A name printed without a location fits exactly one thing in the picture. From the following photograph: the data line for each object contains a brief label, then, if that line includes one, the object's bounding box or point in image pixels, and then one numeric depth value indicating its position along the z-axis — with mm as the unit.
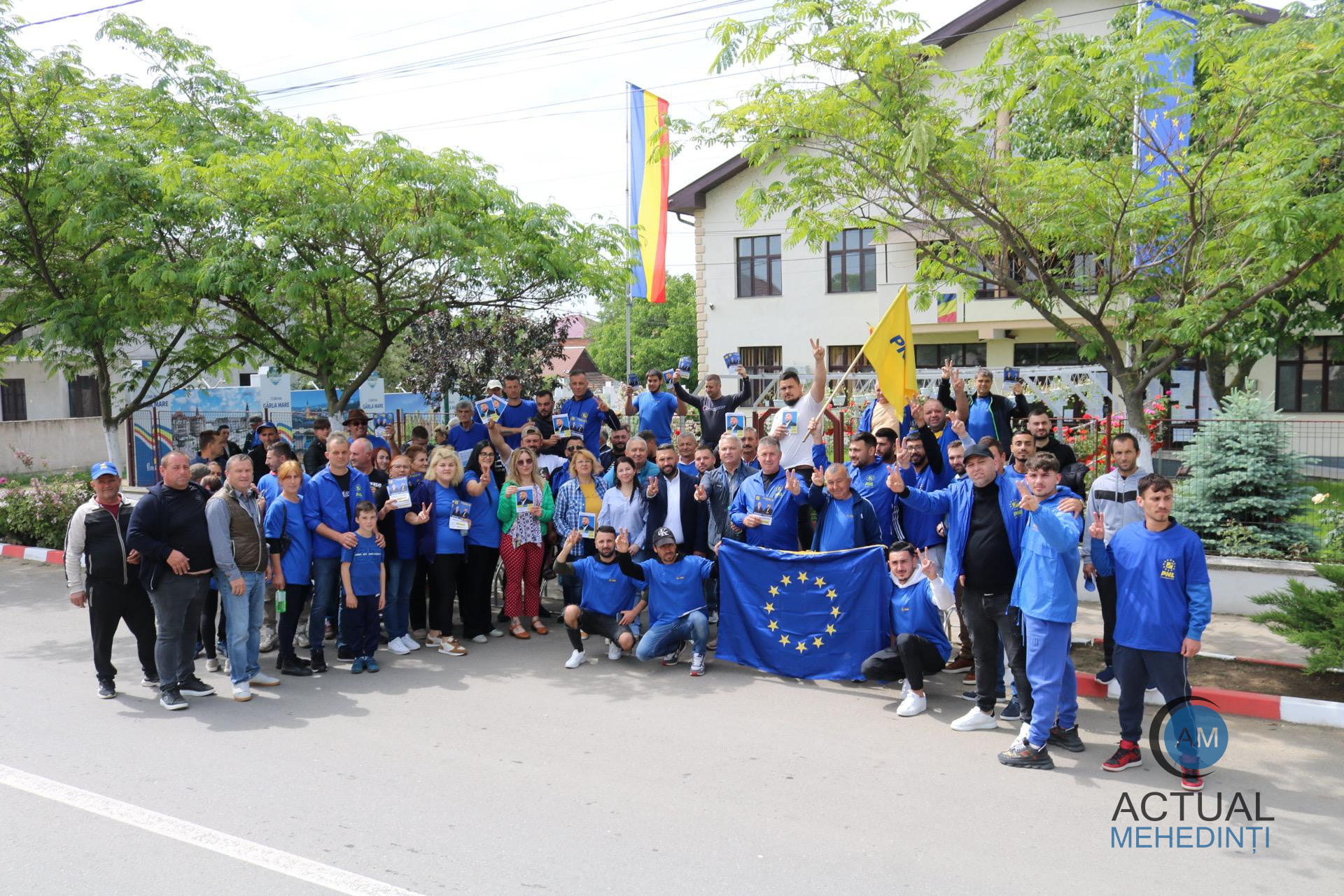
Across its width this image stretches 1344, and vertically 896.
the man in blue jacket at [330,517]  7969
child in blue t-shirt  7969
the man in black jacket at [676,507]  8562
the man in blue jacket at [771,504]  8070
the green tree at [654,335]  63531
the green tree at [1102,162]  6926
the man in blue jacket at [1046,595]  5797
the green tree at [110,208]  10789
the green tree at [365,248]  10016
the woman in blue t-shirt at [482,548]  8914
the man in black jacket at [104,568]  7203
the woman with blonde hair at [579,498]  8844
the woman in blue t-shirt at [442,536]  8680
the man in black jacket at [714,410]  10594
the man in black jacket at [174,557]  6992
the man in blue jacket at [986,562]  6344
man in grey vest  7273
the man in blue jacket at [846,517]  7664
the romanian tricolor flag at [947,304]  9709
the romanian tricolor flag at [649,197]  24406
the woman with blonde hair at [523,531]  9039
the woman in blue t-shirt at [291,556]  7848
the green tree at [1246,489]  9961
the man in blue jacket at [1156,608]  5535
